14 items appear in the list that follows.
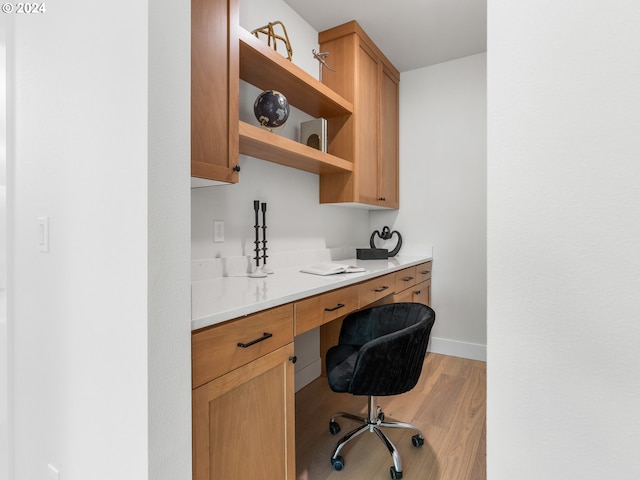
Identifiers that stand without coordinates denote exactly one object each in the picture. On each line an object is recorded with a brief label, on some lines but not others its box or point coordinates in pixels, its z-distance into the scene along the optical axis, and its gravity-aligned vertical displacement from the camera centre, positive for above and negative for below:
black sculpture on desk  3.05 +0.05
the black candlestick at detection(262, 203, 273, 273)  1.89 +0.00
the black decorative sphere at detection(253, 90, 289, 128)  1.72 +0.71
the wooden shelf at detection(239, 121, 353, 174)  1.58 +0.52
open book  1.82 -0.15
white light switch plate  1.06 +0.03
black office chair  1.36 -0.54
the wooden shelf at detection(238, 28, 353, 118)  1.59 +0.94
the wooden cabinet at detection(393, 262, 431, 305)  2.40 -0.35
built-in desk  0.92 -0.40
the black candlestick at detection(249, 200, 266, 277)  1.89 +0.07
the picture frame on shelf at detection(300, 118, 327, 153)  2.21 +0.75
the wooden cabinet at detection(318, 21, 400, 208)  2.44 +0.98
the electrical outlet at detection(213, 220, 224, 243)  1.72 +0.06
